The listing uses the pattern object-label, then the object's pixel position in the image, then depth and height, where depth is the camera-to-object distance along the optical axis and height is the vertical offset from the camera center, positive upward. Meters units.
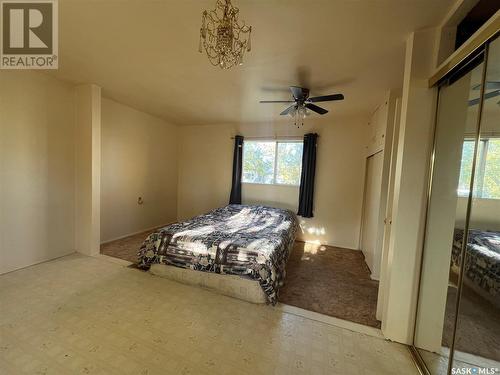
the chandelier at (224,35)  1.28 +0.84
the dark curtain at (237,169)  4.69 +0.11
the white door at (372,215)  2.84 -0.51
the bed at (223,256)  2.23 -0.94
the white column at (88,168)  3.02 -0.02
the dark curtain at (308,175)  4.15 +0.05
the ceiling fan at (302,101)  2.48 +0.93
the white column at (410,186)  1.63 -0.02
